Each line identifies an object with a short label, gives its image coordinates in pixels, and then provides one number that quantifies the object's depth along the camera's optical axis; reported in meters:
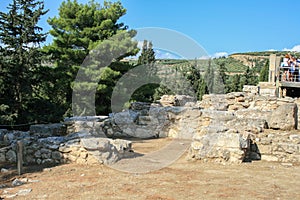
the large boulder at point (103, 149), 6.97
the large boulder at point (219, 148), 7.47
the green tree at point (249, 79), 32.72
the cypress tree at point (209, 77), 30.09
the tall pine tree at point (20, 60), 14.11
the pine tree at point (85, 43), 17.58
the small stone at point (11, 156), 7.21
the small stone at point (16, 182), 5.77
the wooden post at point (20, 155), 6.36
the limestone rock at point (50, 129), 10.23
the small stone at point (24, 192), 5.23
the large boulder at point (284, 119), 9.55
